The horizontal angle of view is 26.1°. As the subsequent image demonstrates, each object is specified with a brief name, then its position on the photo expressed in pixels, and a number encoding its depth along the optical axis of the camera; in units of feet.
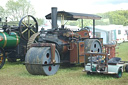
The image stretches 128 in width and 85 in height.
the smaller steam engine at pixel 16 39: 38.05
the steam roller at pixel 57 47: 27.66
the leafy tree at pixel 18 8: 142.82
